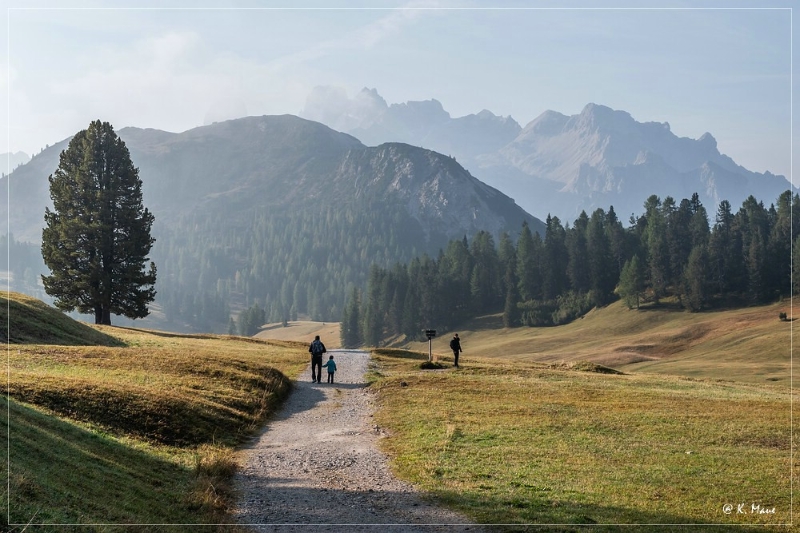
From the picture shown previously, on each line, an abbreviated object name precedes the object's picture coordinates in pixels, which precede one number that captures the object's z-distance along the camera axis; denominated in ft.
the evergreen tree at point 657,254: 527.81
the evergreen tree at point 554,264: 596.29
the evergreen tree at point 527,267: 603.67
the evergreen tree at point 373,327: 631.15
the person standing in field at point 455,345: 162.78
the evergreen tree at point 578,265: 590.14
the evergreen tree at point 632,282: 498.97
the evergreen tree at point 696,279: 488.44
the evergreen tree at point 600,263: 560.20
